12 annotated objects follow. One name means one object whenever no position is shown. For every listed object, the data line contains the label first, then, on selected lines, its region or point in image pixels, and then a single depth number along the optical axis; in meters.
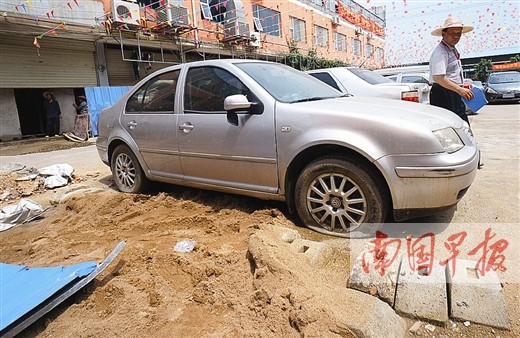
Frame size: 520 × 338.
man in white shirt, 4.16
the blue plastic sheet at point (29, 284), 2.14
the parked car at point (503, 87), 15.12
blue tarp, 12.52
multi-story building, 11.53
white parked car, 6.52
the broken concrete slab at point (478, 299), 1.85
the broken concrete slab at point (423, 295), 1.92
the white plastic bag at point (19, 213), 4.16
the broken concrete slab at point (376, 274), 2.06
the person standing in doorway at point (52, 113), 12.66
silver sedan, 2.61
